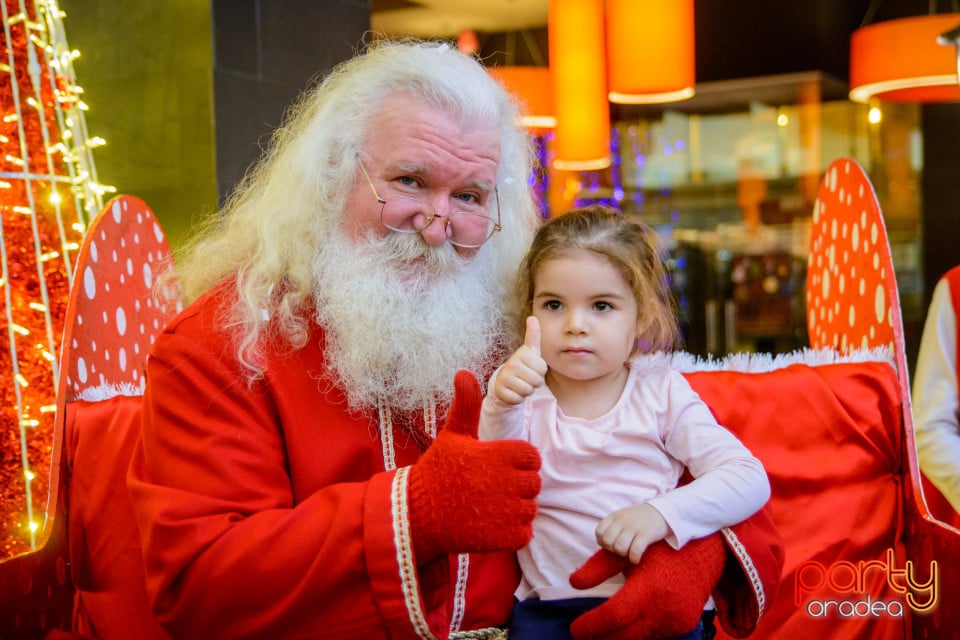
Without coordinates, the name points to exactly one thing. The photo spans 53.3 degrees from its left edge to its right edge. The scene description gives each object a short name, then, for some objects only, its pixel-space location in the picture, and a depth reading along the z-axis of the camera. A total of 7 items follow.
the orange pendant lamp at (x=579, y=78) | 4.41
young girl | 1.68
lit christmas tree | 2.80
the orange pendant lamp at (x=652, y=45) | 3.77
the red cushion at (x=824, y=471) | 2.21
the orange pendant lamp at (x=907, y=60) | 3.67
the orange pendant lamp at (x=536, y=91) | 4.80
